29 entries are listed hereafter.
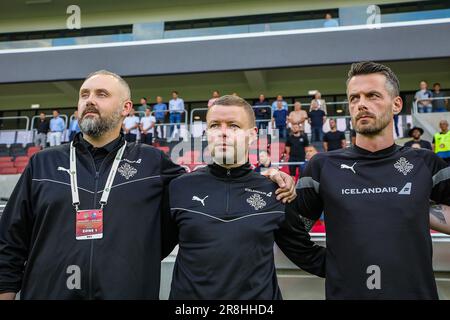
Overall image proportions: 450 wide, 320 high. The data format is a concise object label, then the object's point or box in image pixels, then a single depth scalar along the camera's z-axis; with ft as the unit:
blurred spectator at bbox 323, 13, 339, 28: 45.53
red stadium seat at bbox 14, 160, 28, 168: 36.94
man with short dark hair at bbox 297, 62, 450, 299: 5.82
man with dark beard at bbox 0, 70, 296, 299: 6.22
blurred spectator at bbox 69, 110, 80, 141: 38.17
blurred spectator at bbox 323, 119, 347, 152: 29.40
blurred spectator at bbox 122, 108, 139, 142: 36.88
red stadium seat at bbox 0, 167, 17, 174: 37.42
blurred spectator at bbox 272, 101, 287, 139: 36.81
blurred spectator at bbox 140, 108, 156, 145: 36.22
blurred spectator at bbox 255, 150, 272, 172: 20.11
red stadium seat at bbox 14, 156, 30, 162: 37.27
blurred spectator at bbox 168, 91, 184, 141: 38.10
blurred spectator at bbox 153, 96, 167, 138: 38.52
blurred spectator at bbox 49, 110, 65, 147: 39.55
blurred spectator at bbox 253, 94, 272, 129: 37.17
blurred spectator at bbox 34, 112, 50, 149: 41.91
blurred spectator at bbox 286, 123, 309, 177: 28.04
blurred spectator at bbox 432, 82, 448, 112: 38.11
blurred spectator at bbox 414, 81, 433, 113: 38.40
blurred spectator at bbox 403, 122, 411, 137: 37.86
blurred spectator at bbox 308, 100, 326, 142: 34.55
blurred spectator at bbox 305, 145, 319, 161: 25.81
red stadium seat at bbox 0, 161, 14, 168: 37.88
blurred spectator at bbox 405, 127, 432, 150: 26.91
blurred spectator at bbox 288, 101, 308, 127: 34.56
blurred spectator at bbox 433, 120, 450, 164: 27.41
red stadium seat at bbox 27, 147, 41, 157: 39.24
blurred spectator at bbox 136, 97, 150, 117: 41.59
